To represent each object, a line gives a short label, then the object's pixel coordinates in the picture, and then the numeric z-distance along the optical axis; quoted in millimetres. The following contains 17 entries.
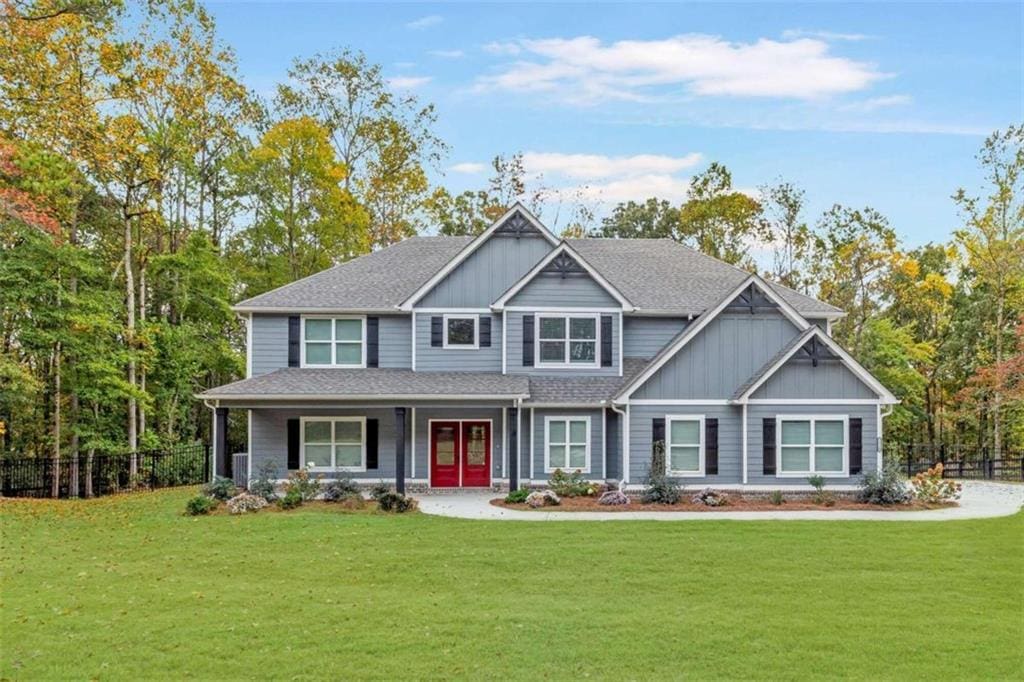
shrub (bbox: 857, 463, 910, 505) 18312
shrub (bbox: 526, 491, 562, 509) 17953
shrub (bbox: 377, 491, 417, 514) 17172
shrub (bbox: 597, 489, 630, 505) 18200
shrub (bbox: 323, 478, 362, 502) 18672
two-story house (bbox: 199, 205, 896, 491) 19516
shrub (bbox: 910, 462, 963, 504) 18625
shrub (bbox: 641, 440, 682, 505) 18281
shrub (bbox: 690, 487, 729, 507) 18098
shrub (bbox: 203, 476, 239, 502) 18406
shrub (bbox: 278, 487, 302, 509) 17797
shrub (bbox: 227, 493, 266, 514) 17188
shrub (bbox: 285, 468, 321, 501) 18641
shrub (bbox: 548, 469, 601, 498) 19422
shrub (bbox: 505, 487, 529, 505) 18422
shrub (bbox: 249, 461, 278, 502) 18406
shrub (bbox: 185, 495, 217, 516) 16953
